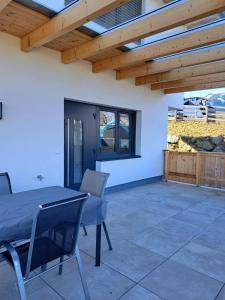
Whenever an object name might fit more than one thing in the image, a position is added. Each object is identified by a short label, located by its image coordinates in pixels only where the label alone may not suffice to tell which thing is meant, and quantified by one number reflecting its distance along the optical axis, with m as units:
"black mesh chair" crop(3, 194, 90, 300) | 1.39
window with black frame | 5.05
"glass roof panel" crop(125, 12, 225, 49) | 2.83
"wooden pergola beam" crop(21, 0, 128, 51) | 2.22
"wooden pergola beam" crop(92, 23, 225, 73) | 2.86
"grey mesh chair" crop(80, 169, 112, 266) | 1.96
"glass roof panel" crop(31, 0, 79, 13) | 2.54
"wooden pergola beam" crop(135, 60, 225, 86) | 4.04
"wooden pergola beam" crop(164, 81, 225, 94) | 5.42
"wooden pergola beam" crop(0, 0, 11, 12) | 2.18
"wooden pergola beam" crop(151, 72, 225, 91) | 4.82
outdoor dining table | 1.50
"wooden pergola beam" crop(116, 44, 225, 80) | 3.42
